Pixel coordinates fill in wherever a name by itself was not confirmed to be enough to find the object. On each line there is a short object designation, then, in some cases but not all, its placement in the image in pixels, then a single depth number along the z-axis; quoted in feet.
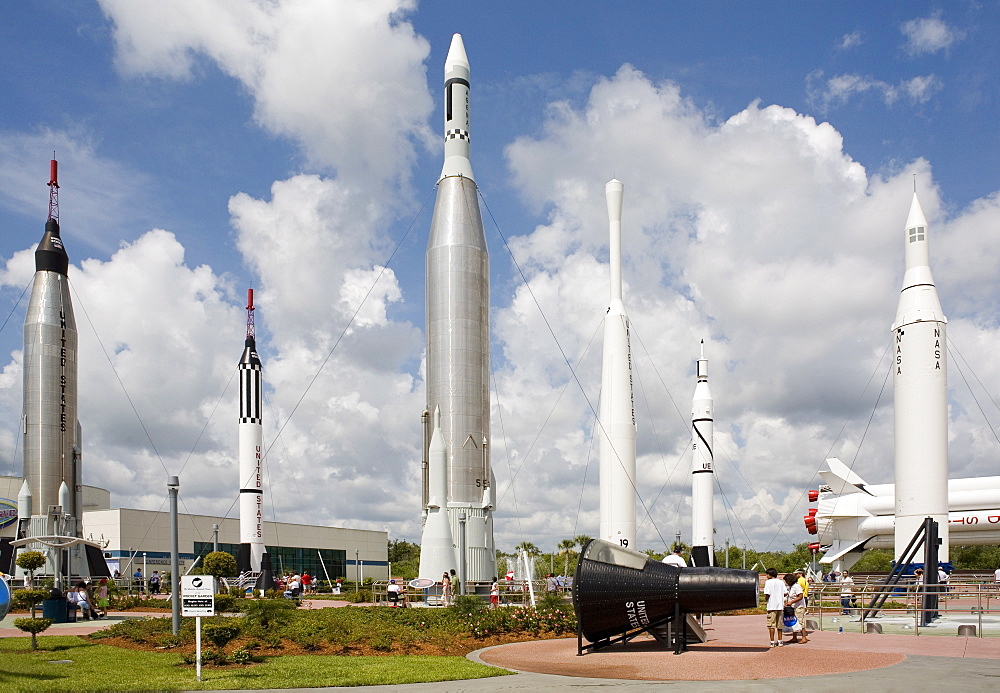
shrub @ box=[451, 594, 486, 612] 64.44
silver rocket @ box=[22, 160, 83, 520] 137.18
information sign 40.86
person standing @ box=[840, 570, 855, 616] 72.74
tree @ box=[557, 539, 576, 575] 198.02
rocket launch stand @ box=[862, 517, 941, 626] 68.33
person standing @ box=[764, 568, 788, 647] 51.67
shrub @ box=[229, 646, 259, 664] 45.39
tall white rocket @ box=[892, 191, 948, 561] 87.10
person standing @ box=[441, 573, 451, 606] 89.20
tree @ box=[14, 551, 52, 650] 52.20
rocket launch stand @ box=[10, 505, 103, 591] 133.69
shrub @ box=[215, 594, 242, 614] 54.44
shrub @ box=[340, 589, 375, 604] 115.30
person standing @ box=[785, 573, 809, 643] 54.08
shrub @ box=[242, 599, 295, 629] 56.34
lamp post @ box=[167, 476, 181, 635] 56.54
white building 178.91
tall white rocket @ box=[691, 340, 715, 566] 140.26
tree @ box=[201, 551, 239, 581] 121.19
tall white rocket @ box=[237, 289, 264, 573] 144.46
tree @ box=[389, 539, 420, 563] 319.06
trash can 77.00
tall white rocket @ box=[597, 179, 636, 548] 104.27
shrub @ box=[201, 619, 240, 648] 48.80
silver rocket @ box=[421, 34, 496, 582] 97.55
